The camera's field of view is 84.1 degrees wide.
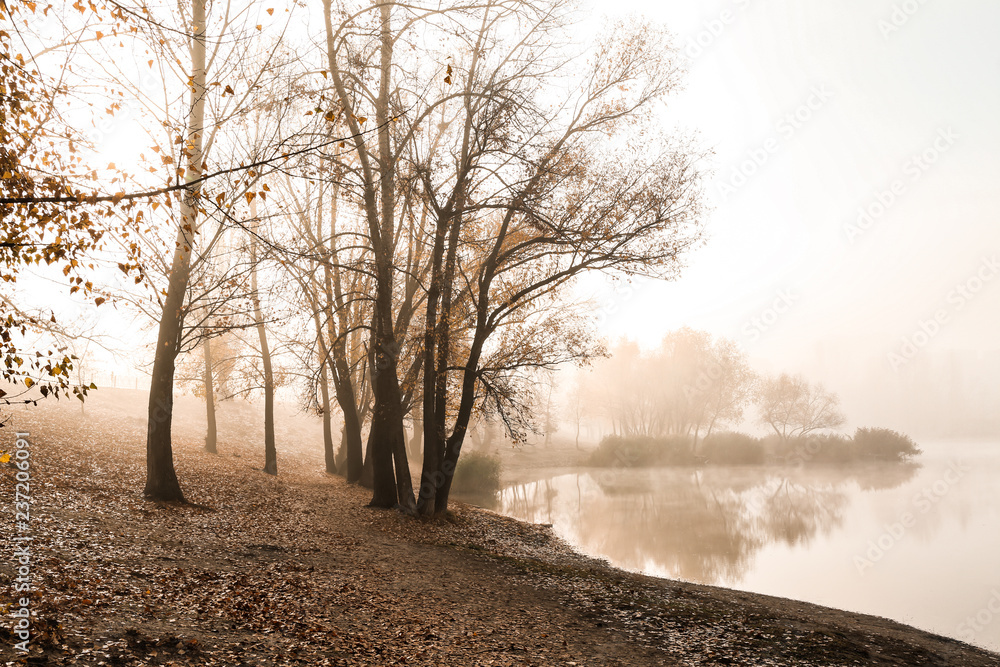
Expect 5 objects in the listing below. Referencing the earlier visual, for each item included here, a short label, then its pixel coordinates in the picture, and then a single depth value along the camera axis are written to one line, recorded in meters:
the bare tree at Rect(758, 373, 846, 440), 49.44
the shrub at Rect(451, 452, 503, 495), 26.16
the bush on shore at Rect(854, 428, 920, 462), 41.62
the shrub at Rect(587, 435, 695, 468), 40.09
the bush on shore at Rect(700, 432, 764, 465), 41.38
